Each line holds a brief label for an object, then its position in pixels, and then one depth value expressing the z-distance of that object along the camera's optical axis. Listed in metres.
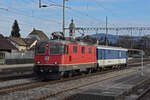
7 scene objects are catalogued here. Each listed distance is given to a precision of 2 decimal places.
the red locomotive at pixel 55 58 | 18.16
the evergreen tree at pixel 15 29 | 111.62
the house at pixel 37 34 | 101.01
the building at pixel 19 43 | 73.81
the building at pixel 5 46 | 50.28
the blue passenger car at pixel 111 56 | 26.27
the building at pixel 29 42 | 78.81
